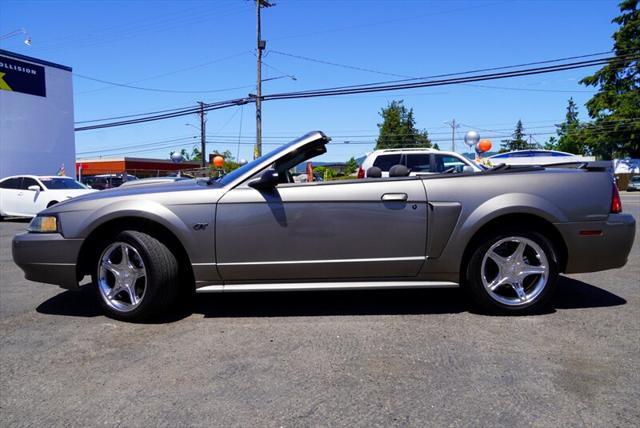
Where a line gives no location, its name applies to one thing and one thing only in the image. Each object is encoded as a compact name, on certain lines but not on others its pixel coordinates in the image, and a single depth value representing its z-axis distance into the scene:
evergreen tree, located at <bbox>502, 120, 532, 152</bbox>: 94.06
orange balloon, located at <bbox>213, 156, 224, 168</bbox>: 30.44
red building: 57.47
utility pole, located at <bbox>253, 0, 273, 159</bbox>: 27.26
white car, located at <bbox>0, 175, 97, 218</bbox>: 13.48
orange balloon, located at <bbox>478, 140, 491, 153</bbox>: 19.91
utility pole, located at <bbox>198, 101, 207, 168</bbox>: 47.69
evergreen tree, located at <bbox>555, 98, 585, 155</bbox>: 51.84
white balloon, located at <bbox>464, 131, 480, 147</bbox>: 23.53
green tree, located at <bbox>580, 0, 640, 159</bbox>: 43.16
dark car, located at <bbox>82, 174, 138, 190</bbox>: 34.59
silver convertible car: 3.79
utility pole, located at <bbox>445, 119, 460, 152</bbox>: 66.12
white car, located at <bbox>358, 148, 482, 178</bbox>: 11.88
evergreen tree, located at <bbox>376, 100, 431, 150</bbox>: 49.28
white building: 20.48
